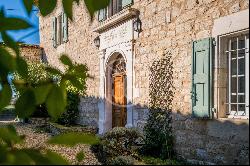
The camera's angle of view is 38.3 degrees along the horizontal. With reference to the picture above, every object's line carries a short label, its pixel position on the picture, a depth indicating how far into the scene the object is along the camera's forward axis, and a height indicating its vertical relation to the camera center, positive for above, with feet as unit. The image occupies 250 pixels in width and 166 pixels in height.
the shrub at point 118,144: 20.26 -3.66
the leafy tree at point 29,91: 2.40 -0.07
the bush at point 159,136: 21.26 -3.27
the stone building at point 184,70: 17.51 +0.80
